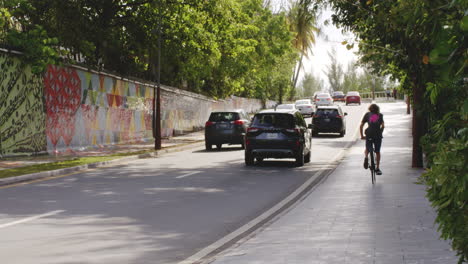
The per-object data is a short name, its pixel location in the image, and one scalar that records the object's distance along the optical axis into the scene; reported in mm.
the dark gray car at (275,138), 19625
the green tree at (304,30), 18188
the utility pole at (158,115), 26242
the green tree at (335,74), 131625
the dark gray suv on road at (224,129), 27938
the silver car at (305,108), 57156
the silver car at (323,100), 66375
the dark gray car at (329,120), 35688
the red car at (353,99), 74750
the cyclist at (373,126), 15227
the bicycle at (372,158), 14938
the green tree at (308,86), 139062
